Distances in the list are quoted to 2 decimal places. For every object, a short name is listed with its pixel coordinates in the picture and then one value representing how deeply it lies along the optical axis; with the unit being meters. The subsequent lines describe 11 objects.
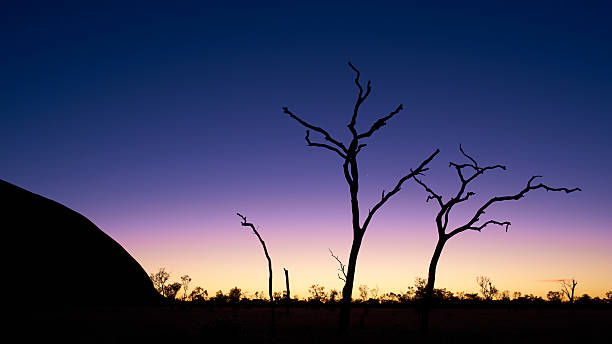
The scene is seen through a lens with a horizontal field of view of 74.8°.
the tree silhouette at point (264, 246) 24.92
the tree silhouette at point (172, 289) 81.01
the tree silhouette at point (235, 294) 93.96
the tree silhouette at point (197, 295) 89.12
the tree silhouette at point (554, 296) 103.05
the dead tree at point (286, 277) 29.43
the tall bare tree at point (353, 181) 17.62
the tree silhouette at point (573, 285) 83.15
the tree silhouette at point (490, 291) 85.75
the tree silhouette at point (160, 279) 76.62
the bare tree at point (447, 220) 20.53
